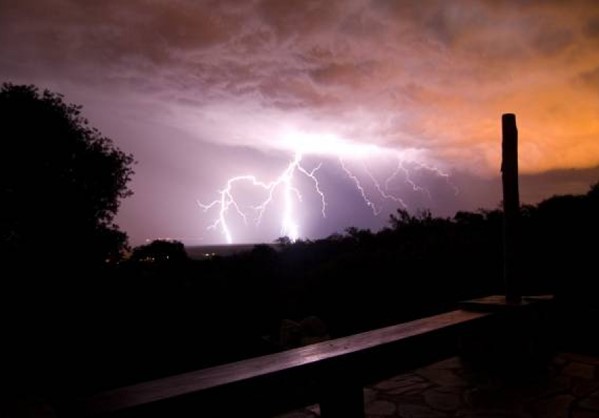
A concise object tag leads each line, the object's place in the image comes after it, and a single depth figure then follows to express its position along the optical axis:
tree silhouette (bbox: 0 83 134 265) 10.12
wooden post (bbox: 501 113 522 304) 4.78
